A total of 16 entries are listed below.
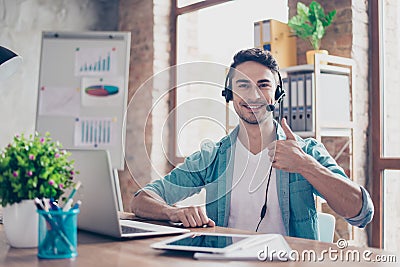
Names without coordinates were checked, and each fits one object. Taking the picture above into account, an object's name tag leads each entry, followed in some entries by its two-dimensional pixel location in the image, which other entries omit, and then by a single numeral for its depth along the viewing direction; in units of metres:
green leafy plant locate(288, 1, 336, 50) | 3.21
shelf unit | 3.06
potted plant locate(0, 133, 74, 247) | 1.17
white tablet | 1.12
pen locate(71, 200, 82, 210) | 1.14
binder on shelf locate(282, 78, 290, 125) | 3.20
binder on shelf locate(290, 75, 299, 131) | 3.16
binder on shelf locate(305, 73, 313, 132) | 3.08
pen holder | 1.09
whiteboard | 3.83
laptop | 1.23
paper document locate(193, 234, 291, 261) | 1.07
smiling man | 1.74
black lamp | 2.30
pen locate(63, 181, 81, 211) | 1.14
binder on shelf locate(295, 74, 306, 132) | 3.12
